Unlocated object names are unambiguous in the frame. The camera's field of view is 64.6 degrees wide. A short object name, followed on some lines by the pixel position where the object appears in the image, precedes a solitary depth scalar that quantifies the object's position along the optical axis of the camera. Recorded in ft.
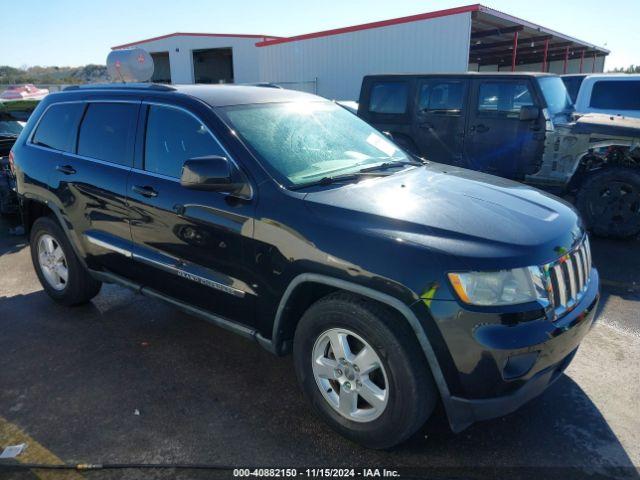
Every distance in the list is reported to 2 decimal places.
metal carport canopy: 53.57
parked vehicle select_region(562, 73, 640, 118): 28.50
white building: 50.37
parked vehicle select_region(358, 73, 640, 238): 20.29
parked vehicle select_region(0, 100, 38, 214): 23.48
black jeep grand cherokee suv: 7.38
